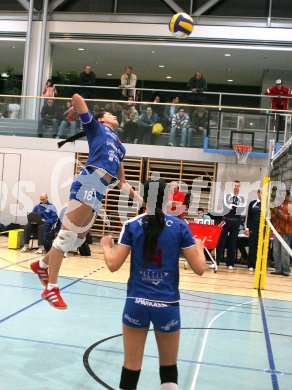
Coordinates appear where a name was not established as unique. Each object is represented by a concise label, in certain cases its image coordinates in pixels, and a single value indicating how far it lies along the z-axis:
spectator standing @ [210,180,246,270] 13.20
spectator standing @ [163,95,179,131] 16.30
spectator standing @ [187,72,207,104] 17.12
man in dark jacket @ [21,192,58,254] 13.95
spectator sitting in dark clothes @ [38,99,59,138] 17.19
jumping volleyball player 5.21
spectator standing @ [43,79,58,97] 18.08
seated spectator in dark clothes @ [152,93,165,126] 16.38
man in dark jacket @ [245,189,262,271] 13.04
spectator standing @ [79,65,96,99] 18.27
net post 10.60
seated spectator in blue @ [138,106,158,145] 16.42
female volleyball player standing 3.62
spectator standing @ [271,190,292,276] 11.45
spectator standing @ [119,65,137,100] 18.52
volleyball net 10.65
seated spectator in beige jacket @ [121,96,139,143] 16.48
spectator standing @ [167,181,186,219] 12.77
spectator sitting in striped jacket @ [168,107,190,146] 16.23
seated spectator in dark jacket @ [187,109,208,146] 15.99
